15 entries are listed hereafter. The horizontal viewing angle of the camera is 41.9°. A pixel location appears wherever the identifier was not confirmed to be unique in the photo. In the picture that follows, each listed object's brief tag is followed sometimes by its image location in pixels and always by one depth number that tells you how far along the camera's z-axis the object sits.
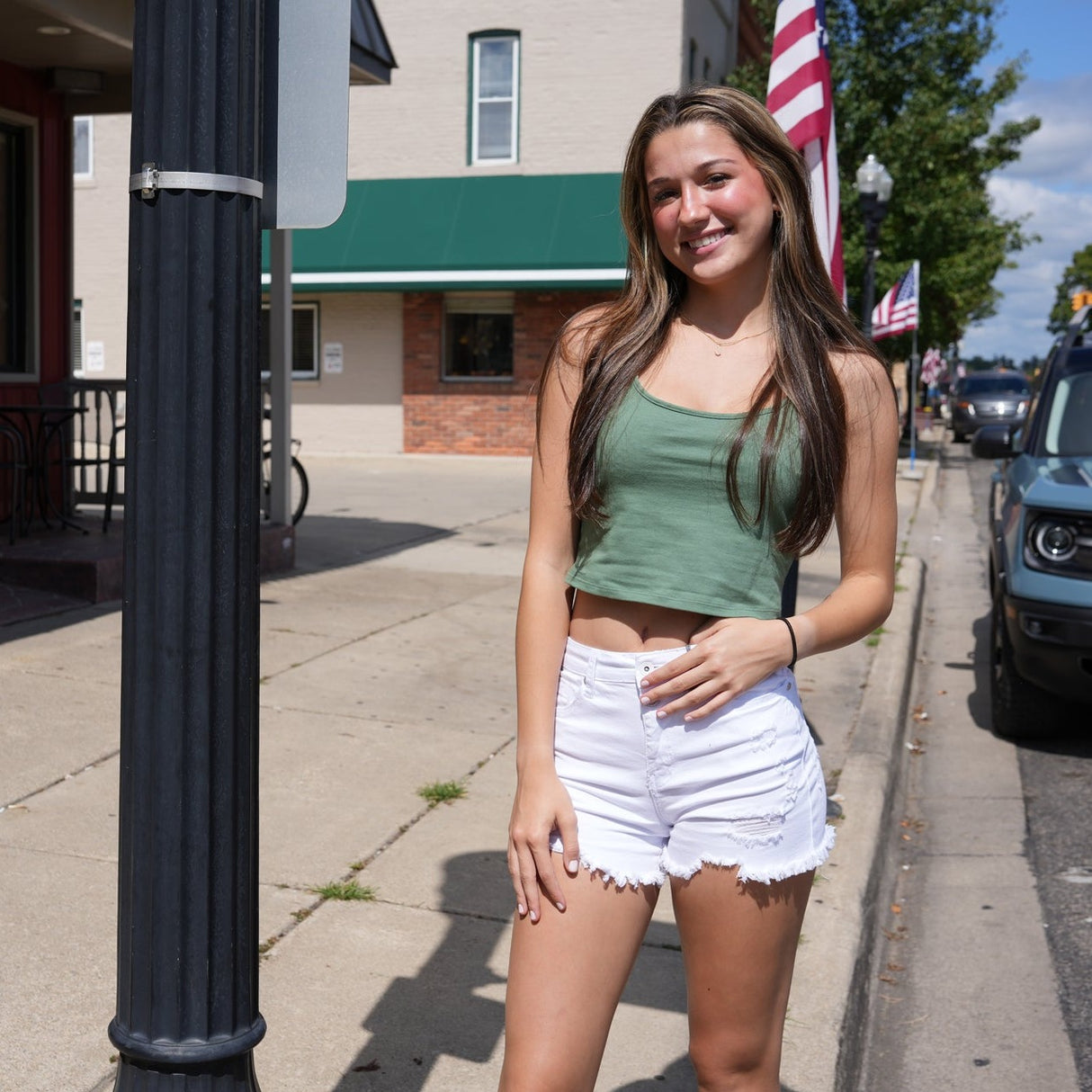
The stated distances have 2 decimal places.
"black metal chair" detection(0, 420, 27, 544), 8.70
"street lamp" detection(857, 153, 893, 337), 18.34
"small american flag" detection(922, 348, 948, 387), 38.31
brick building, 22.72
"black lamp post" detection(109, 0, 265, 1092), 1.88
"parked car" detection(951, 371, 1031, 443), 34.53
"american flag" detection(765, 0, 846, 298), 5.78
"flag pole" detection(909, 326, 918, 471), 24.69
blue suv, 6.16
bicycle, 10.39
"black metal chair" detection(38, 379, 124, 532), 9.34
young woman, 2.08
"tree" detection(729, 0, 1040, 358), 24.94
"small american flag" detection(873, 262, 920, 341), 20.84
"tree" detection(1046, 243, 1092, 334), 112.81
